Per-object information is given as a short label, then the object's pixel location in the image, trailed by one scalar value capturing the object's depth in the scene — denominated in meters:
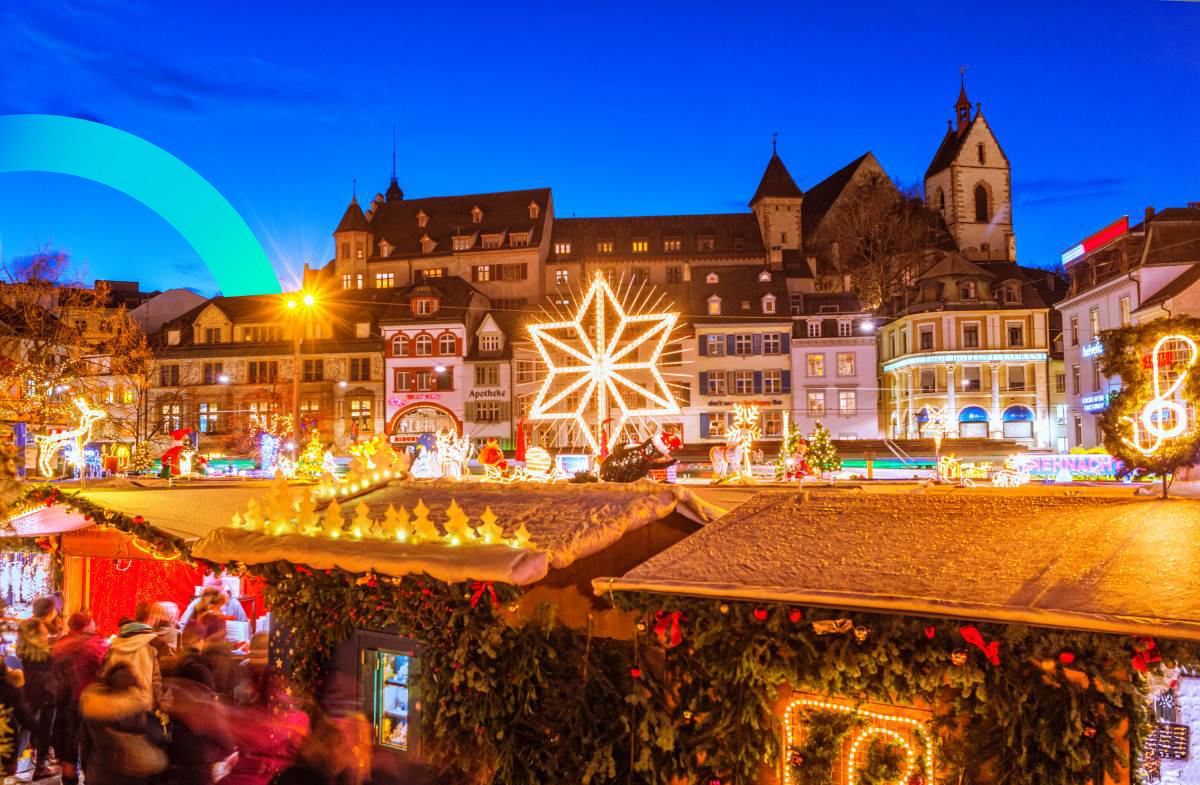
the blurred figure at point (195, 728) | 7.96
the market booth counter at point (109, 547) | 11.10
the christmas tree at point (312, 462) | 19.65
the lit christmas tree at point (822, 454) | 22.98
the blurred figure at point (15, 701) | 7.78
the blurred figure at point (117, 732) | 7.19
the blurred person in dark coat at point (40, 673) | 8.34
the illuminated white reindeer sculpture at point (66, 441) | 18.41
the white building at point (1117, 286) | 36.19
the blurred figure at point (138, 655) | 7.34
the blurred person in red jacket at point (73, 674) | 8.84
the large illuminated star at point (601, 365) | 11.85
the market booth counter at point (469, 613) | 6.36
